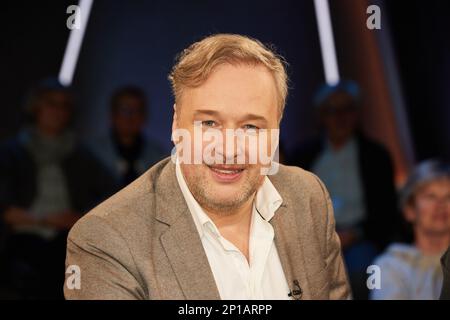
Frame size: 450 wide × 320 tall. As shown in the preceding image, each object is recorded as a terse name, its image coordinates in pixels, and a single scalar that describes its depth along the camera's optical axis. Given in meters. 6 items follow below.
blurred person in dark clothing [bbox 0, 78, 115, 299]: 6.51
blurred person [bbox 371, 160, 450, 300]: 5.92
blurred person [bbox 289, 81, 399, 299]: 6.49
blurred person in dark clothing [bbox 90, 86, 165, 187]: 6.19
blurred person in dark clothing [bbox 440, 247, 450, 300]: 4.05
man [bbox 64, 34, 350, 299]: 3.58
